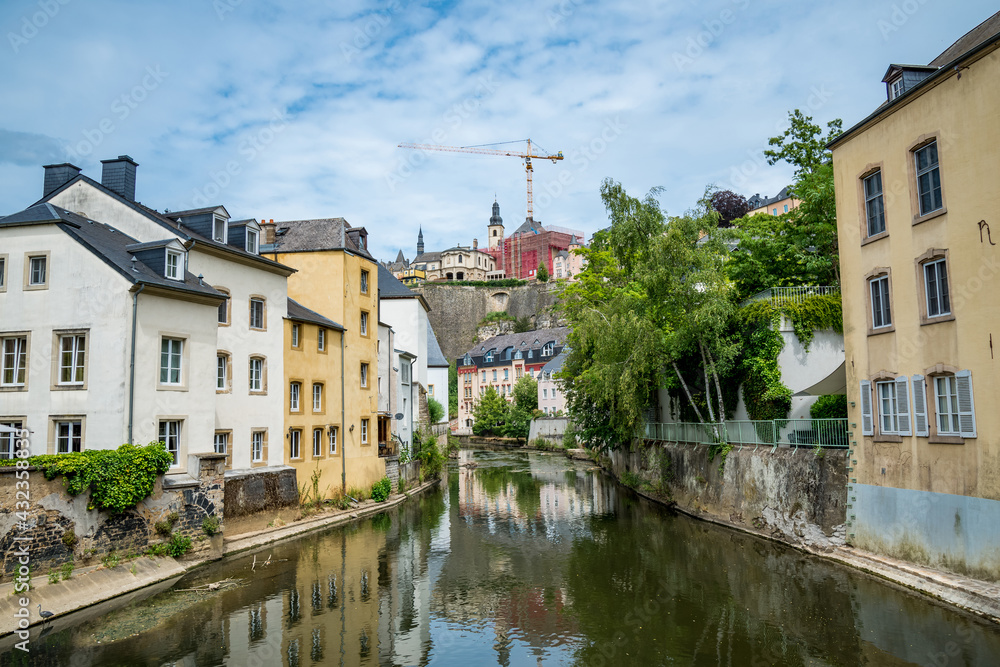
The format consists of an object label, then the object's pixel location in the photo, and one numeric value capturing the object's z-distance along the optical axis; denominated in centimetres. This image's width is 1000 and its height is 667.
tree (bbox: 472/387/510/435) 8344
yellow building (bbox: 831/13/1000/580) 1430
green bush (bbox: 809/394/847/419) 2083
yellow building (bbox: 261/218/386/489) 3069
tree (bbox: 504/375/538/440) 7988
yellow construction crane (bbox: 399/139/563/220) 17938
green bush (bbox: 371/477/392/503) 3159
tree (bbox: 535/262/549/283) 12975
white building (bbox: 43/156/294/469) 2338
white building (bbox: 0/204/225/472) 1881
